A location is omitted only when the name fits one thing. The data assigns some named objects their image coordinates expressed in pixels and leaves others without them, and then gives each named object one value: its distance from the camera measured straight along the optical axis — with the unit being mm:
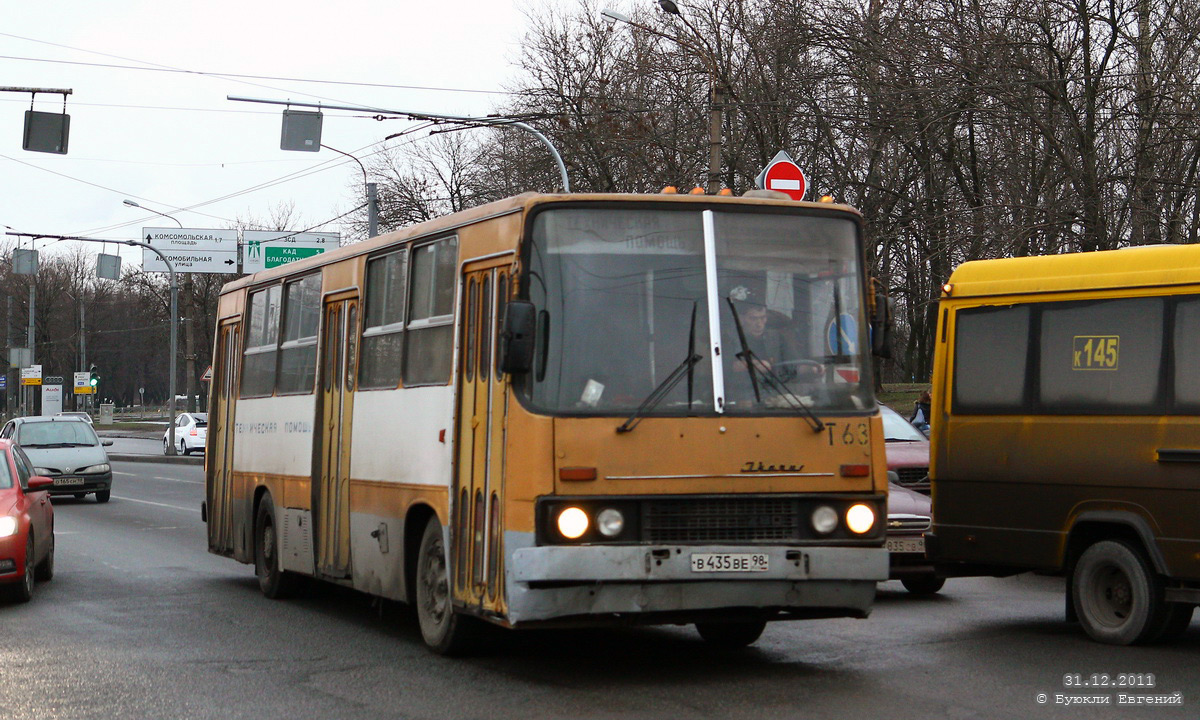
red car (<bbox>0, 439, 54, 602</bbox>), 12828
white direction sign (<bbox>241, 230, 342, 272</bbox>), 53531
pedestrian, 20688
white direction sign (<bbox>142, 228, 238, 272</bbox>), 55750
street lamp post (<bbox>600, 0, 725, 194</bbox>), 21125
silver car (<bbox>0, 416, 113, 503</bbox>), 28484
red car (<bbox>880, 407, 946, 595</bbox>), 13094
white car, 51628
